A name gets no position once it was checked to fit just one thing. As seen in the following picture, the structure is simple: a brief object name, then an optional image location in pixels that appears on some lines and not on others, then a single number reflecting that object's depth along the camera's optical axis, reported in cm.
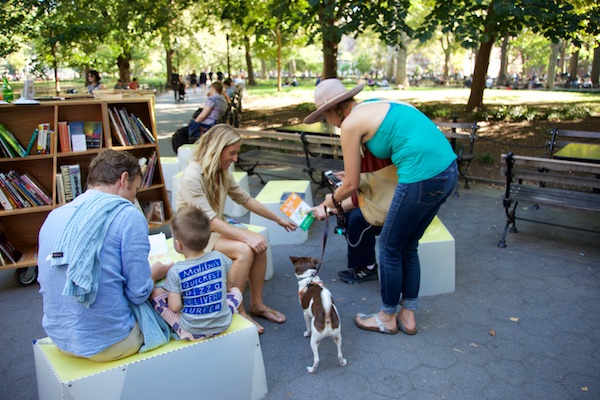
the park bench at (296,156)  685
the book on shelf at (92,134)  501
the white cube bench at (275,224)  537
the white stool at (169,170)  745
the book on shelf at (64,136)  477
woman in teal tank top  294
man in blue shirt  213
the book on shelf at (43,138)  456
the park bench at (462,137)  729
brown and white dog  296
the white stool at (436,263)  405
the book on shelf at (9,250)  442
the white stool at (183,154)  742
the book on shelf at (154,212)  563
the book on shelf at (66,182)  468
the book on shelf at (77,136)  485
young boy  258
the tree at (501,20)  684
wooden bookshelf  458
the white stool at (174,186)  611
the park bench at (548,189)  478
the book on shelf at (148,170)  547
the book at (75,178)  472
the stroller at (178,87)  2516
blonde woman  345
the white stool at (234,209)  636
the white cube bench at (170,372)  231
